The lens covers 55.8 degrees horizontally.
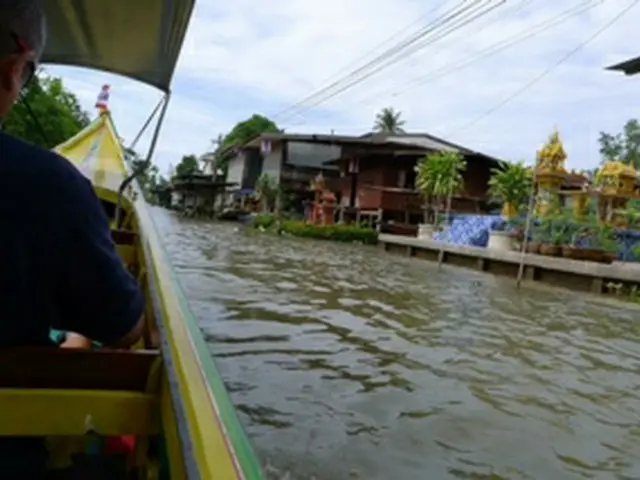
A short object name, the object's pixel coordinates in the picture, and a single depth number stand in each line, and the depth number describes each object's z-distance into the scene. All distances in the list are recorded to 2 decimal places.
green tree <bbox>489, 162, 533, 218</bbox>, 16.08
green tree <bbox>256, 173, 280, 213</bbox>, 30.75
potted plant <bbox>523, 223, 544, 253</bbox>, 12.80
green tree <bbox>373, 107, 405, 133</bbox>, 46.62
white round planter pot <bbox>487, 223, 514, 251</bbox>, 14.16
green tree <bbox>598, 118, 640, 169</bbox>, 48.45
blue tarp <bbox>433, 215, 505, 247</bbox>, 15.82
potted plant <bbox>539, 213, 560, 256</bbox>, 12.29
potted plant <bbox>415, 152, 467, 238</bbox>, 20.53
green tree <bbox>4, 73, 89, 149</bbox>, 24.27
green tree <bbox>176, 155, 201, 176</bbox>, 55.86
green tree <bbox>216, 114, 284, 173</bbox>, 53.09
